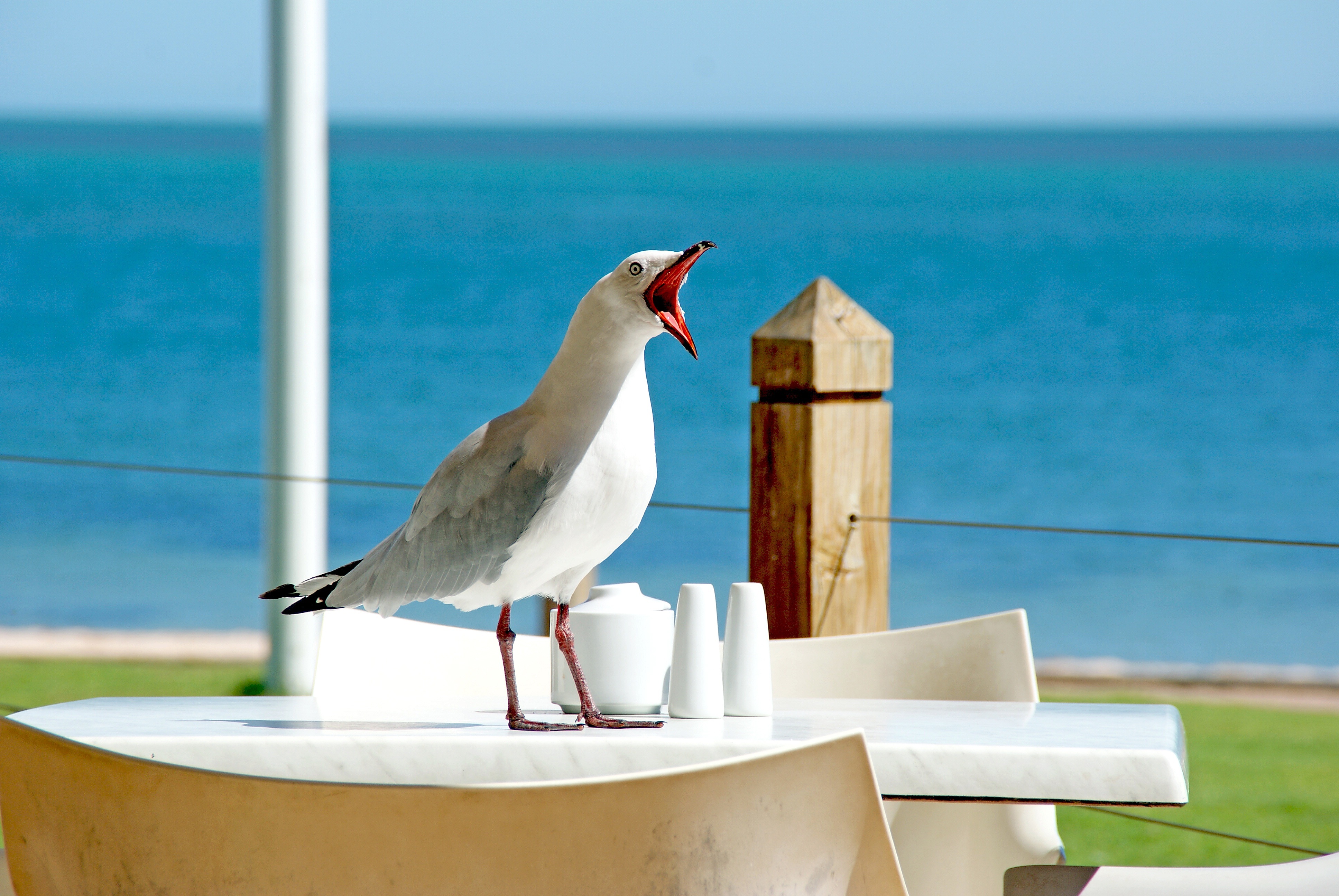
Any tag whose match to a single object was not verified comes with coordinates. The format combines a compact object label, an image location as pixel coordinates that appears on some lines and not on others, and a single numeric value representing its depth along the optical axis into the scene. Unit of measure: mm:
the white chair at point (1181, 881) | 4407
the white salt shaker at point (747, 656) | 4643
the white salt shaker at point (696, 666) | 4632
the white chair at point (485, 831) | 4186
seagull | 4554
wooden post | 5098
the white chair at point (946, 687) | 4773
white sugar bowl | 4657
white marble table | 4452
